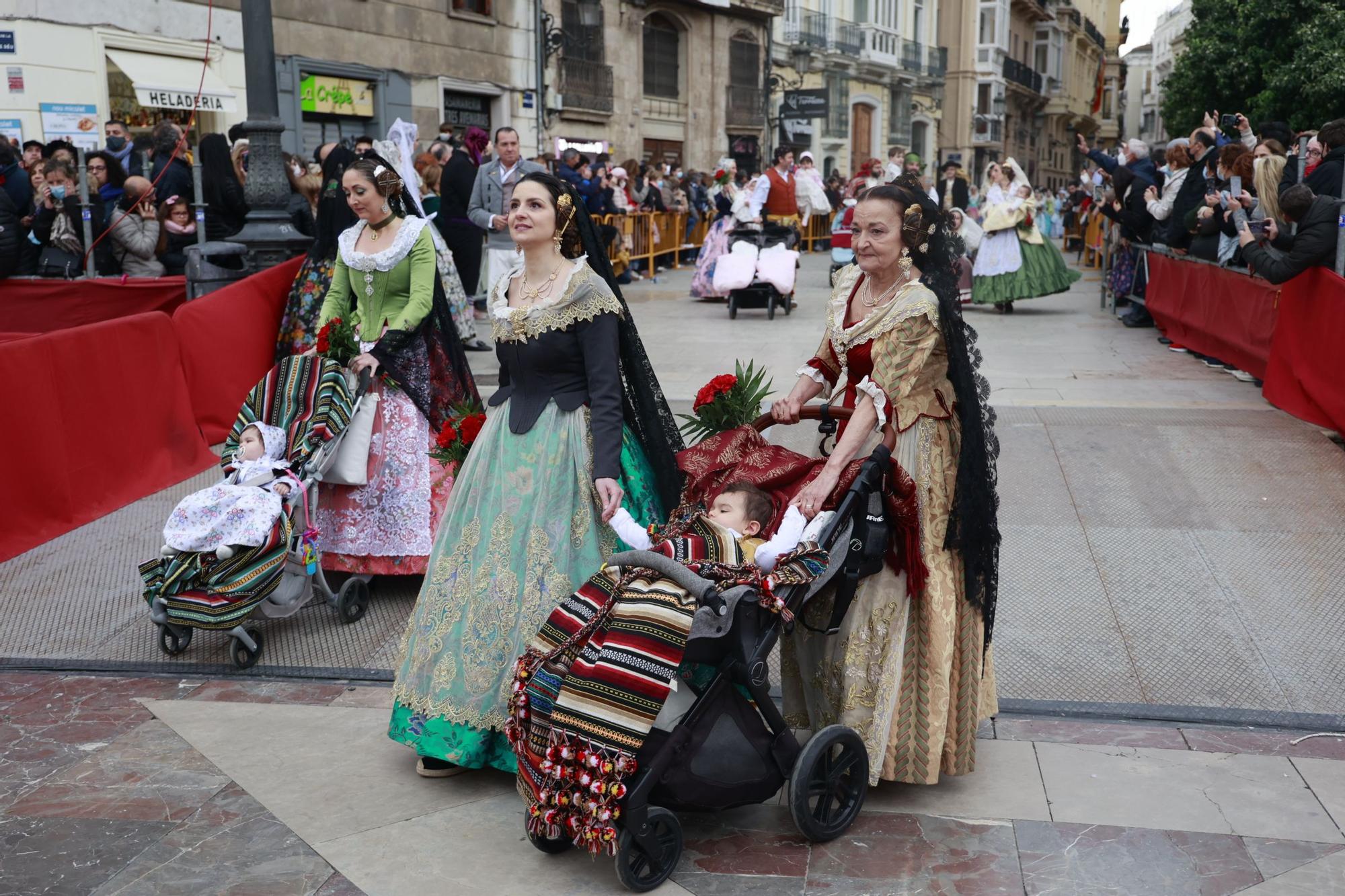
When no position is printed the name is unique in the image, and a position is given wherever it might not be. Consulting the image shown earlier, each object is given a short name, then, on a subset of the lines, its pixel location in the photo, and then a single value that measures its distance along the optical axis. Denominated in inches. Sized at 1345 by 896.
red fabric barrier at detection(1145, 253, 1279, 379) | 381.4
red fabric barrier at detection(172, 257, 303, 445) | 314.0
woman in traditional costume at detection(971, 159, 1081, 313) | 581.6
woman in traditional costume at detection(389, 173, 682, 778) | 154.9
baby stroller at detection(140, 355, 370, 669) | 195.8
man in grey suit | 440.8
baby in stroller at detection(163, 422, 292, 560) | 193.8
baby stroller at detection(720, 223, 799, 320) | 570.6
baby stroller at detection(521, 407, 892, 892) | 127.7
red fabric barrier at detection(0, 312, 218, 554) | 255.8
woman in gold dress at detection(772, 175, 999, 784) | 145.3
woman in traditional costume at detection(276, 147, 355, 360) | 235.5
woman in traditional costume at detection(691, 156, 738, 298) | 629.6
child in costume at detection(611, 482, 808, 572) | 136.6
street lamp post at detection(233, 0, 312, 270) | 316.2
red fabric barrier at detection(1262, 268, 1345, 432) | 311.4
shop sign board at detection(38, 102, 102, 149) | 541.5
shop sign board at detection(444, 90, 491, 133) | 924.6
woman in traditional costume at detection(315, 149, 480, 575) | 222.1
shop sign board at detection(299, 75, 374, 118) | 779.4
